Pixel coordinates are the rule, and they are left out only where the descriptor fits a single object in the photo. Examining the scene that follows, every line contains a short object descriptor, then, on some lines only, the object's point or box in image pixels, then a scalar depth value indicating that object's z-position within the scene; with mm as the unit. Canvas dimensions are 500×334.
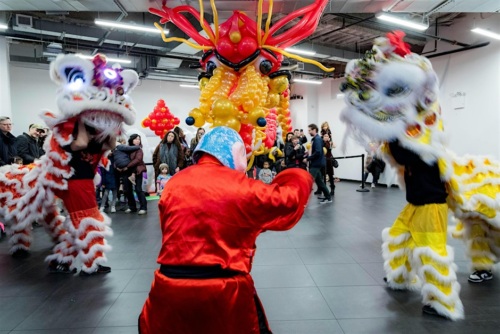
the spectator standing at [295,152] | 6871
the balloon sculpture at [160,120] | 9938
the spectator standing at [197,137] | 6643
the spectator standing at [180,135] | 7582
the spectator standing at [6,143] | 5114
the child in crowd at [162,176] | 6934
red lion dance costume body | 3168
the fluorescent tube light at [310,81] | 11341
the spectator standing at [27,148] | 5352
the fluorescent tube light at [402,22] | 6242
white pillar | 7630
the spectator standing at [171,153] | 7016
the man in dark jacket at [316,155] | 6914
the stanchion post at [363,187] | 9077
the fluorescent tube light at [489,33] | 6831
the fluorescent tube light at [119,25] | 6635
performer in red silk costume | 1334
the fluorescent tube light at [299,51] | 8386
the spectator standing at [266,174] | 8391
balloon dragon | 2164
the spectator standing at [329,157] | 8359
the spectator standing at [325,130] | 8562
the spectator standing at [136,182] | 6539
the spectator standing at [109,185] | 6645
